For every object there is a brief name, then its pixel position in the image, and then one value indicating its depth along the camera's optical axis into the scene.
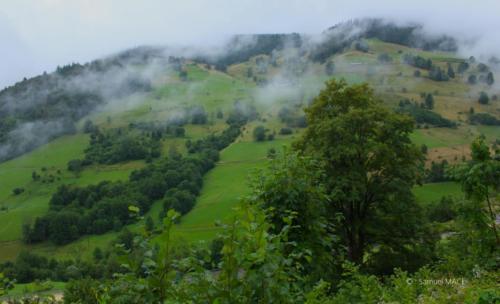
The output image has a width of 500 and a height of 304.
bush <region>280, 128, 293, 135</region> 172.12
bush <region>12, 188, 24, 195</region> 158.00
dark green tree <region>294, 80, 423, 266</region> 23.55
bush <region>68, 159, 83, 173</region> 172.25
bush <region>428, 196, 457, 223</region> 62.38
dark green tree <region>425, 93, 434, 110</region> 186.62
